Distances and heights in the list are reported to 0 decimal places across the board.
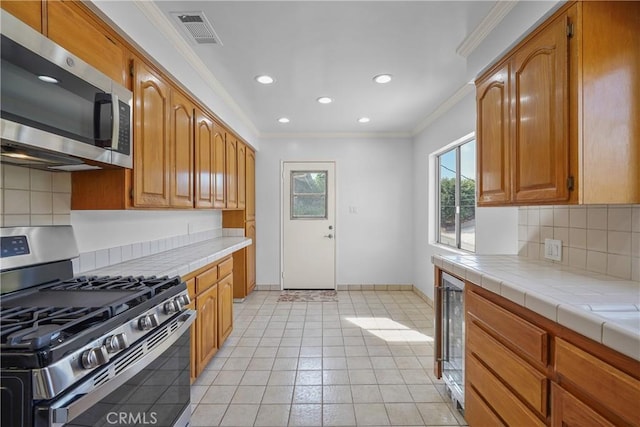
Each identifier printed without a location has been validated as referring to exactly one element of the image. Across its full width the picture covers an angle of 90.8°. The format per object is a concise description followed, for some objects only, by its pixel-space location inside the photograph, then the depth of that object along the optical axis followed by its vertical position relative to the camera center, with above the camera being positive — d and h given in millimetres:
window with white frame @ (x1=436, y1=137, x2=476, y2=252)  3328 +193
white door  4902 -238
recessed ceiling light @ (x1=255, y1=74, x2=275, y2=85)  2779 +1195
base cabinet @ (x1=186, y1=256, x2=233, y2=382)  2172 -774
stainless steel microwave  1014 +404
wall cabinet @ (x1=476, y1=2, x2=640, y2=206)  1328 +480
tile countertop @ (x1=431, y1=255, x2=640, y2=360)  880 -307
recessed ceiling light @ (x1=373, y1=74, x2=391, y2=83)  2721 +1189
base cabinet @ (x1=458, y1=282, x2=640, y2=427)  880 -568
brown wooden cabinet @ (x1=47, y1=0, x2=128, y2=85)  1261 +785
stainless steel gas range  820 -412
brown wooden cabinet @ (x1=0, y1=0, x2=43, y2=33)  1065 +710
